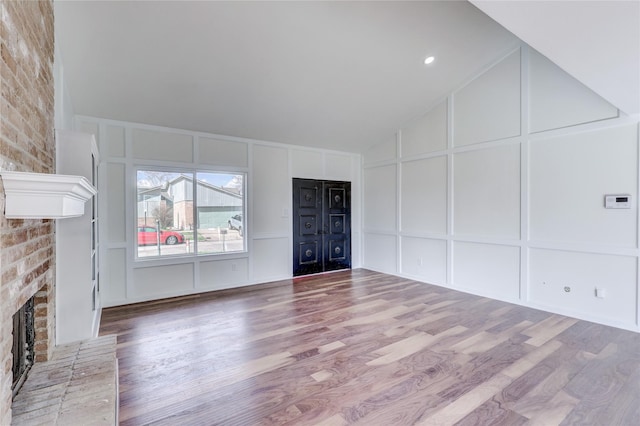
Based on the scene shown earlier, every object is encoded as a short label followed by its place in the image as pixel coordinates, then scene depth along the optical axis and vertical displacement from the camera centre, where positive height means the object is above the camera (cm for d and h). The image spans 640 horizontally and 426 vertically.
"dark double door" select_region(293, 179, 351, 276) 573 -28
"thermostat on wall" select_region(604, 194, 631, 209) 323 +9
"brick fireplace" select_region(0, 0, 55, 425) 129 +34
